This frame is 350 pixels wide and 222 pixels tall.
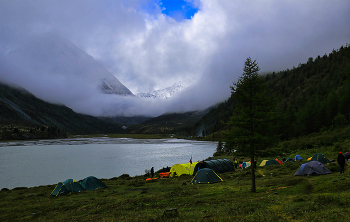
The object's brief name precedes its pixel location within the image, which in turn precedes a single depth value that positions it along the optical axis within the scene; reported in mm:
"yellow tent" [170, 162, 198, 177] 46062
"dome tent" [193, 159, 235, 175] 43656
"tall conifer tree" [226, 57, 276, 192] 21078
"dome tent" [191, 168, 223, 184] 32812
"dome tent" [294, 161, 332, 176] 26453
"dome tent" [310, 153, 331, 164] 35256
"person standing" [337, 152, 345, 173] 24553
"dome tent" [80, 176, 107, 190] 35359
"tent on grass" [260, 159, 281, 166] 46925
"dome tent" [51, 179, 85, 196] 32406
